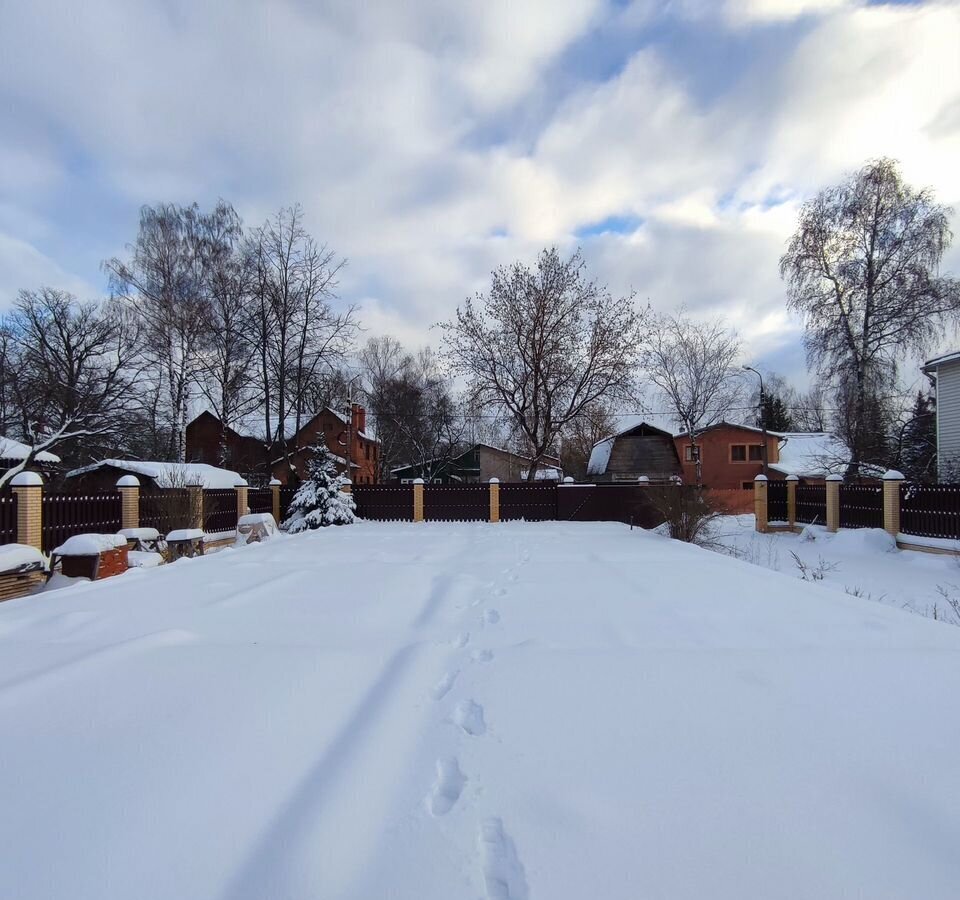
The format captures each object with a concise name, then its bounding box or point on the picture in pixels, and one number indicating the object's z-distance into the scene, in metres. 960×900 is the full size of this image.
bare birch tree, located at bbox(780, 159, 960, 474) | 19.16
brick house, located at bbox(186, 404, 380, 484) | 28.33
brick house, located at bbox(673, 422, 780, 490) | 34.62
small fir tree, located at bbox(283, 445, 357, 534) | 16.97
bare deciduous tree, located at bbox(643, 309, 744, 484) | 35.84
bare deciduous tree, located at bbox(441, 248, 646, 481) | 23.62
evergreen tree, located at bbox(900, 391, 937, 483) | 20.38
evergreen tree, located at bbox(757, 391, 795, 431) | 47.19
